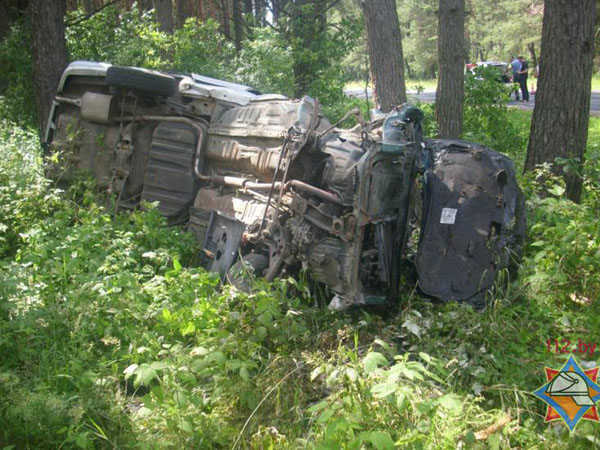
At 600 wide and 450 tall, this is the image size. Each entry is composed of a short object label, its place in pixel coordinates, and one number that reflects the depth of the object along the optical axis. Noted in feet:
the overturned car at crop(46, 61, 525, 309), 15.80
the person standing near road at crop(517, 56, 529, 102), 64.80
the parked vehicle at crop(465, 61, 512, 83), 33.78
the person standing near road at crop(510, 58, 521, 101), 64.64
